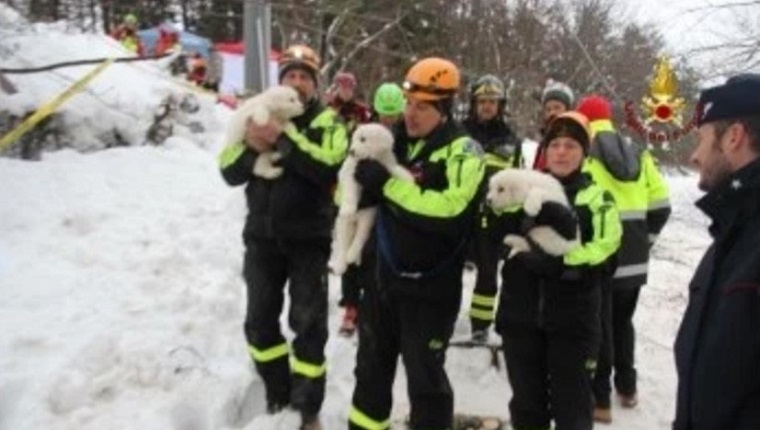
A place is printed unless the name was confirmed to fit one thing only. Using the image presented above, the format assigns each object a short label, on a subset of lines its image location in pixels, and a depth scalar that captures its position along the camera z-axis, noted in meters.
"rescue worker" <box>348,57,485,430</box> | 4.21
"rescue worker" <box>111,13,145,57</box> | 18.71
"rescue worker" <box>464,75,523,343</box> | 6.57
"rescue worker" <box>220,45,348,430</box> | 4.82
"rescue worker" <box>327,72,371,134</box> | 7.87
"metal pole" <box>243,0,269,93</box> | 12.35
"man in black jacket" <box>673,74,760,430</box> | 2.39
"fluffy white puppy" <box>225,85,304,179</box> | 4.78
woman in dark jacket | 4.38
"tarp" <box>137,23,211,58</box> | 21.89
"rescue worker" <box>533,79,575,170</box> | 6.01
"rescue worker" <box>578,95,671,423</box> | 5.55
